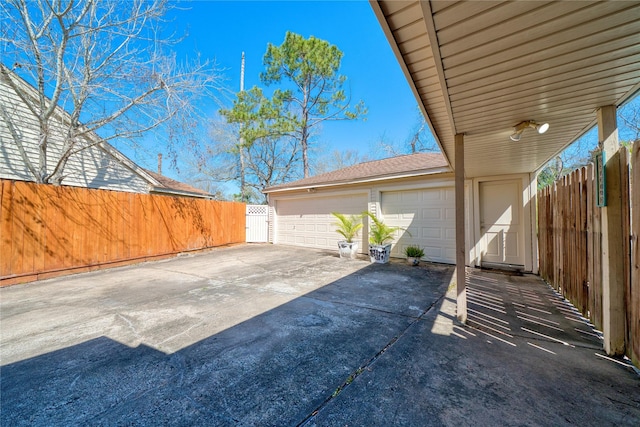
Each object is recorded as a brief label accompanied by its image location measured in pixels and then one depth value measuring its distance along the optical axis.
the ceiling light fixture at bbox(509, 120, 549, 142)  2.71
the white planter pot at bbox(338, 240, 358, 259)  6.94
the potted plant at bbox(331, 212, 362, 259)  6.97
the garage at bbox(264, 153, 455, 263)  6.12
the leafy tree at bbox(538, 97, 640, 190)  7.18
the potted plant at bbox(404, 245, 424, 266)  6.02
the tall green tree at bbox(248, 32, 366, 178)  11.29
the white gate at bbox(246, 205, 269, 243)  10.48
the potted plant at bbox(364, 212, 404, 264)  6.37
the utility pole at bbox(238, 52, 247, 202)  12.99
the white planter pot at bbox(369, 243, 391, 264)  6.36
